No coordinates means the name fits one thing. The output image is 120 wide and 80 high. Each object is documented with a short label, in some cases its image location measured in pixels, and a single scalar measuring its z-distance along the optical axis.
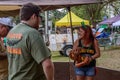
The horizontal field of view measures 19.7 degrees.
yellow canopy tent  24.81
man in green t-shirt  3.27
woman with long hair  6.14
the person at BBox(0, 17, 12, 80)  4.59
